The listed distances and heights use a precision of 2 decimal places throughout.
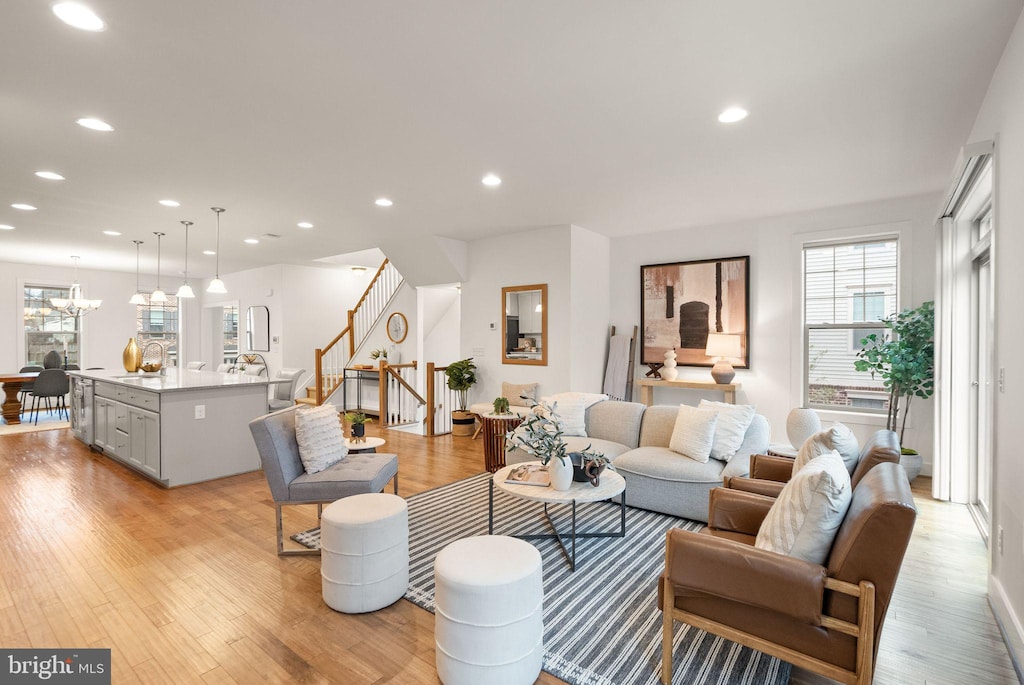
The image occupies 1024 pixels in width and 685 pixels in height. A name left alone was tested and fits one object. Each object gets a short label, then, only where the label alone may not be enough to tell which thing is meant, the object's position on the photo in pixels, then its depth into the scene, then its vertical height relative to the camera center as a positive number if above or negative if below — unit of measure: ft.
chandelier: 25.63 +1.90
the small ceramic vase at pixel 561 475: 9.53 -2.62
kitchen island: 14.23 -2.65
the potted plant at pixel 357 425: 12.44 -2.19
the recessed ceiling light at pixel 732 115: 9.41 +4.50
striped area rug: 6.52 -4.36
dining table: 23.21 -2.72
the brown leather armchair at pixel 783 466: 7.32 -2.49
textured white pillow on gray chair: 10.03 -2.08
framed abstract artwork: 18.45 +1.45
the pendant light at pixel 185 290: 18.94 +1.92
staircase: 27.84 +0.25
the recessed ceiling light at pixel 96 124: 9.82 +4.40
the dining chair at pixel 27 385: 23.56 -2.31
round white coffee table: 9.25 -2.96
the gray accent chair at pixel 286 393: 20.36 -2.30
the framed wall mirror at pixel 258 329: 30.96 +0.68
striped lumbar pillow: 5.74 -2.09
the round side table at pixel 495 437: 15.65 -3.13
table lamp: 17.95 -0.35
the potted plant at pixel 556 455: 9.57 -2.31
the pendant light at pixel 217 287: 17.48 +1.91
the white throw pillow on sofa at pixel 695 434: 11.92 -2.30
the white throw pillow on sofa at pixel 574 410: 14.61 -2.09
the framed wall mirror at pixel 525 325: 19.92 +0.70
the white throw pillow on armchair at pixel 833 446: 7.98 -1.71
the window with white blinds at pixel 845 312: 16.24 +1.09
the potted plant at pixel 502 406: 18.21 -2.45
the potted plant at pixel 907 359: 14.01 -0.43
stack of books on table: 10.08 -2.89
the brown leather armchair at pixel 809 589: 5.12 -2.82
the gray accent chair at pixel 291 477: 9.52 -2.77
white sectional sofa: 11.48 -2.94
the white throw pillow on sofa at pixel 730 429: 12.08 -2.17
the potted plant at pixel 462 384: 21.53 -1.93
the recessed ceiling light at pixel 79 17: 6.41 +4.37
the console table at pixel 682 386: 17.89 -1.69
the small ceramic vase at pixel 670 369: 19.35 -1.06
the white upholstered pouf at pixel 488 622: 5.95 -3.51
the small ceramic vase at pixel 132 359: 19.03 -0.80
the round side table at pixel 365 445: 12.22 -2.70
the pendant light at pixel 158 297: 19.60 +1.70
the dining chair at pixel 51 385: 23.16 -2.26
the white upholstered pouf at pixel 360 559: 7.72 -3.53
